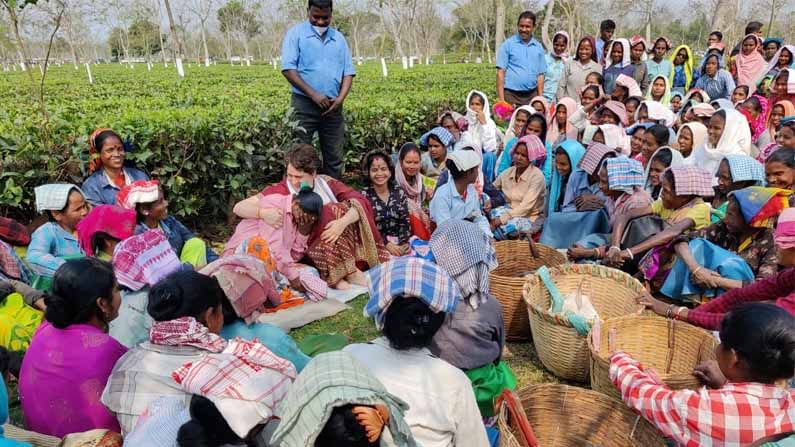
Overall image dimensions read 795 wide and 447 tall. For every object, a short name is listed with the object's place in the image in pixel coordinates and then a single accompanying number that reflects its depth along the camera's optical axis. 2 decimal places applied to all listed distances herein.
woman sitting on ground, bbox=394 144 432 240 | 5.35
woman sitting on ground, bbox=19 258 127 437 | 2.31
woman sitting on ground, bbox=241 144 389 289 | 4.66
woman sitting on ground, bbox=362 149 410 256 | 5.24
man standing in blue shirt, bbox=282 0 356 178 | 5.80
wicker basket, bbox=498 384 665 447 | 2.60
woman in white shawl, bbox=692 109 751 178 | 5.57
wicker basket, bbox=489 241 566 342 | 3.73
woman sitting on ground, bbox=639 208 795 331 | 2.72
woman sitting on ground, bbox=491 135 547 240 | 5.54
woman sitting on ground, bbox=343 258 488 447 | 2.06
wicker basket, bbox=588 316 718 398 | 2.99
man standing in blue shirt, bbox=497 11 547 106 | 7.80
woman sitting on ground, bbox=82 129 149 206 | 4.38
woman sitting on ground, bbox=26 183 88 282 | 3.67
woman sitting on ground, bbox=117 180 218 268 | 3.96
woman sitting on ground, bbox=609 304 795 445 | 1.87
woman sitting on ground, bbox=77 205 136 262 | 3.53
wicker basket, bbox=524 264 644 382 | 3.17
